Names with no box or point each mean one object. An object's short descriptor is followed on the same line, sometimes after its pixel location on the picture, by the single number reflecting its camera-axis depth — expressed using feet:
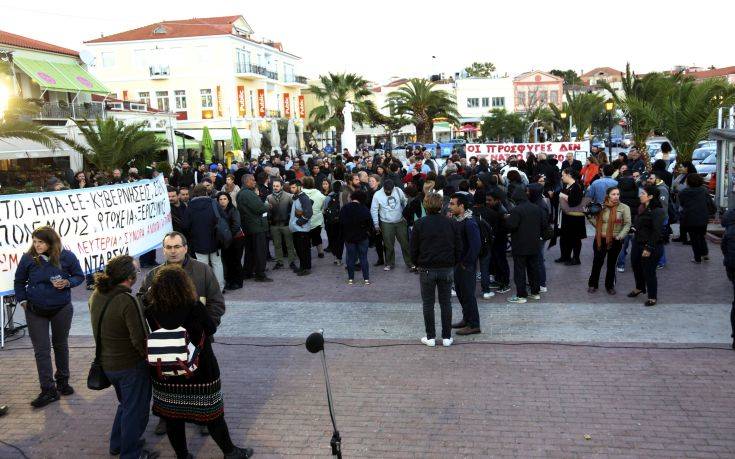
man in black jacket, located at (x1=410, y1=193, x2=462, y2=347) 22.80
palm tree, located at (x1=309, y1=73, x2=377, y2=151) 177.06
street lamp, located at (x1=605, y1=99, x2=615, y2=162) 83.09
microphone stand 13.85
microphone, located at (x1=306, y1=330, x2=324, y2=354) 14.02
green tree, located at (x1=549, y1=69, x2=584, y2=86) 350.23
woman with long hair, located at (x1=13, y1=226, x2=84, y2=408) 19.34
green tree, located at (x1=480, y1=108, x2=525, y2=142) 160.45
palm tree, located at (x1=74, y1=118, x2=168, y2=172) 62.13
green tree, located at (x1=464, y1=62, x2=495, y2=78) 321.73
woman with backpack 14.16
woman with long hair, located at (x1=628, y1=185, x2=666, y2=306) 27.58
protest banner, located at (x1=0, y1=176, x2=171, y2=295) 22.95
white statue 98.58
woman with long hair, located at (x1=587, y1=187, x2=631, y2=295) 29.32
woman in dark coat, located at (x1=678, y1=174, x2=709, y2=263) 35.42
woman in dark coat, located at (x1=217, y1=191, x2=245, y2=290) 33.86
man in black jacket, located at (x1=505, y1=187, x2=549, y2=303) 28.73
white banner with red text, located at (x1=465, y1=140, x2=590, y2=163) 71.46
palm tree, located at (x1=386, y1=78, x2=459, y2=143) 147.33
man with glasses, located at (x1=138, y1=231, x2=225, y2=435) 16.40
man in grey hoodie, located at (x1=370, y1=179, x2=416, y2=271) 36.60
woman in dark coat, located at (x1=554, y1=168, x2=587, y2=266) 36.19
